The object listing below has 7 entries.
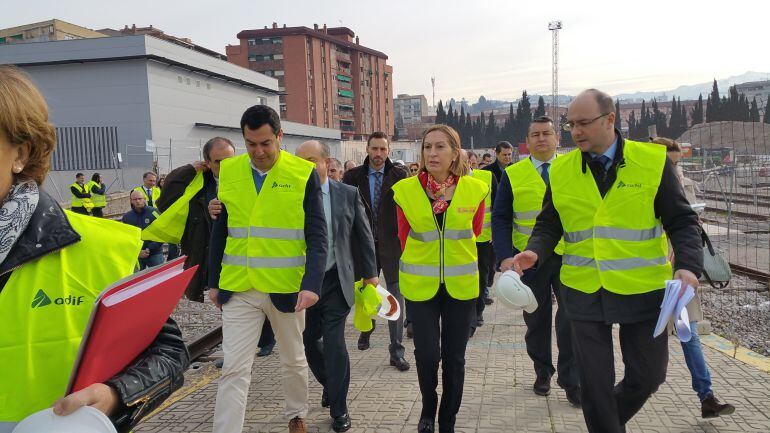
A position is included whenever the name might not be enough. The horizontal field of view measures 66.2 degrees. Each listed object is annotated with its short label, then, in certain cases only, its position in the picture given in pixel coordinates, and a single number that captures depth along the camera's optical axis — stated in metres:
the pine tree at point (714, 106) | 87.12
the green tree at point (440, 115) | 107.98
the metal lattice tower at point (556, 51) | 85.69
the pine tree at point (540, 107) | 97.91
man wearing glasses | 3.29
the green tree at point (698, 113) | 98.81
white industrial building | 40.53
